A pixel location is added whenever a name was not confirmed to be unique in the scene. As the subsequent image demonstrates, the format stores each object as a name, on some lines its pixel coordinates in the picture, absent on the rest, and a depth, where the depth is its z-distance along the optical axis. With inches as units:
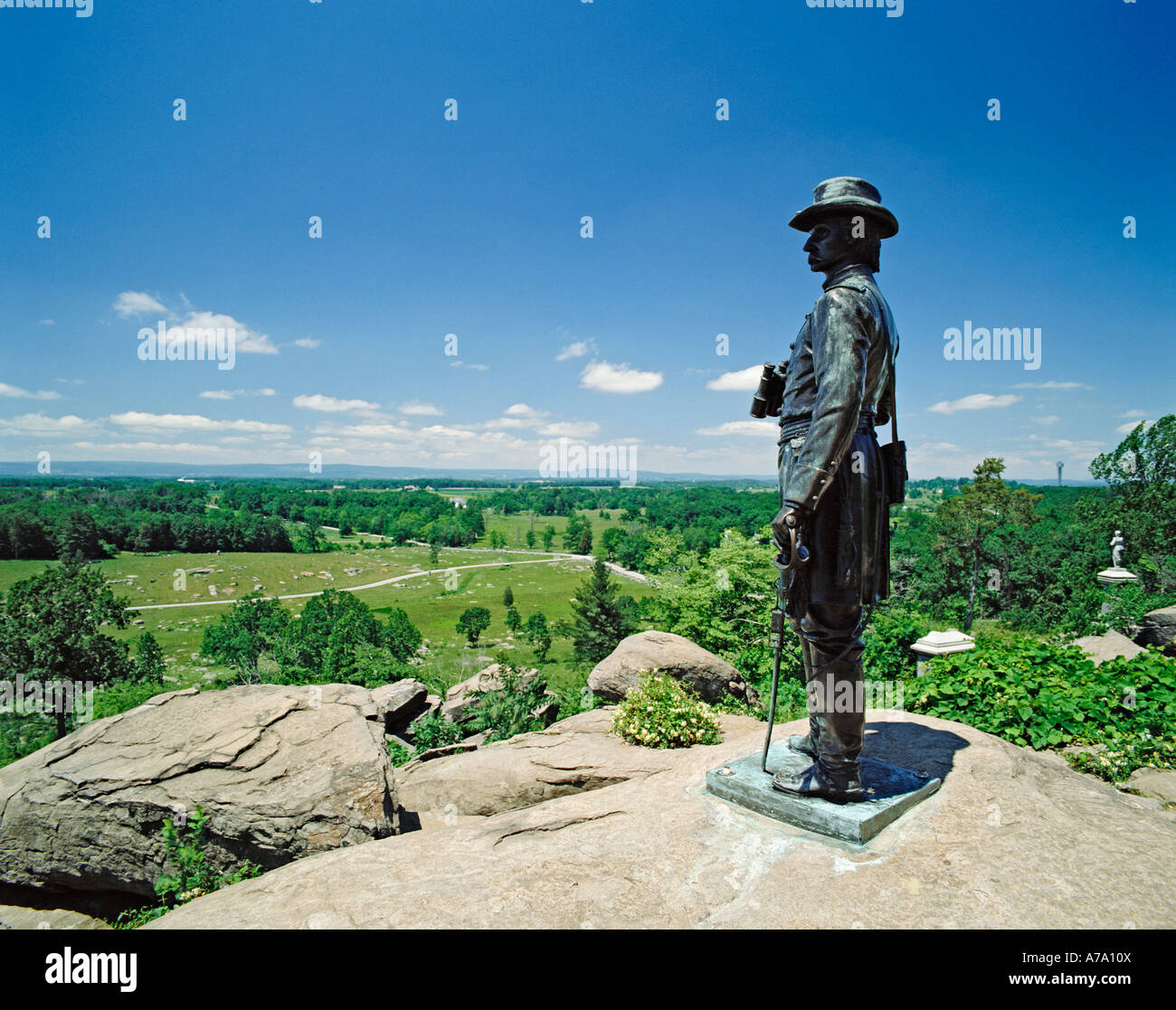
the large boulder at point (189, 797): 230.5
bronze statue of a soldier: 167.8
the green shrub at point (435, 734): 458.0
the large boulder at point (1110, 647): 450.0
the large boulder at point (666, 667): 484.1
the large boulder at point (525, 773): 269.1
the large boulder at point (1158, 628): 535.8
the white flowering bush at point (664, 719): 297.7
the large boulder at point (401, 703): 553.3
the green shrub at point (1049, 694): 273.4
